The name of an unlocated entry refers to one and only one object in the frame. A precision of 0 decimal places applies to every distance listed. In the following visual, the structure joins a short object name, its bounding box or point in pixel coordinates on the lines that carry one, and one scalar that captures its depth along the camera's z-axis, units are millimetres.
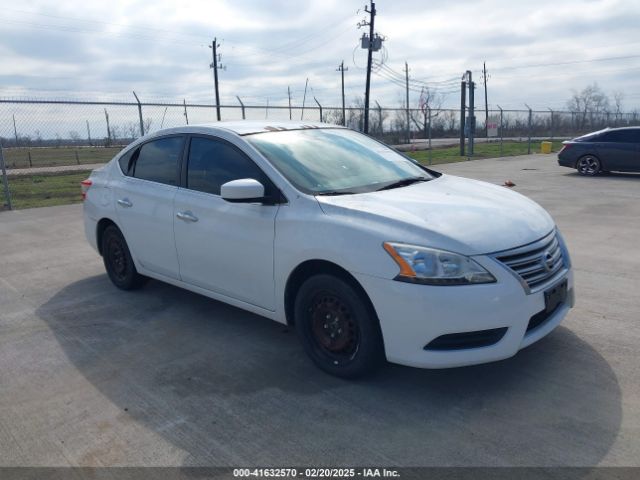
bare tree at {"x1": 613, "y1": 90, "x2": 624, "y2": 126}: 37878
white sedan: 3109
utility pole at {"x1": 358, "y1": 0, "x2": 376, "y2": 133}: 29416
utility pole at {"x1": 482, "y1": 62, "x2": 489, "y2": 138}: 69375
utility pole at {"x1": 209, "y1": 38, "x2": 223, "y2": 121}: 36603
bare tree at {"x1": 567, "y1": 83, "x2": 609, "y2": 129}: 58969
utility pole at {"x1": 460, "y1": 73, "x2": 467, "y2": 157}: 23125
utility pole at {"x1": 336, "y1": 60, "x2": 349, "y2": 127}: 55034
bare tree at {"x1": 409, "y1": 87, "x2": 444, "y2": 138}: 20734
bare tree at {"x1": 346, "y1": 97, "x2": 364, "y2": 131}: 24269
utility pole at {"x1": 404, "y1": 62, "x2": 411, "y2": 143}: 25081
